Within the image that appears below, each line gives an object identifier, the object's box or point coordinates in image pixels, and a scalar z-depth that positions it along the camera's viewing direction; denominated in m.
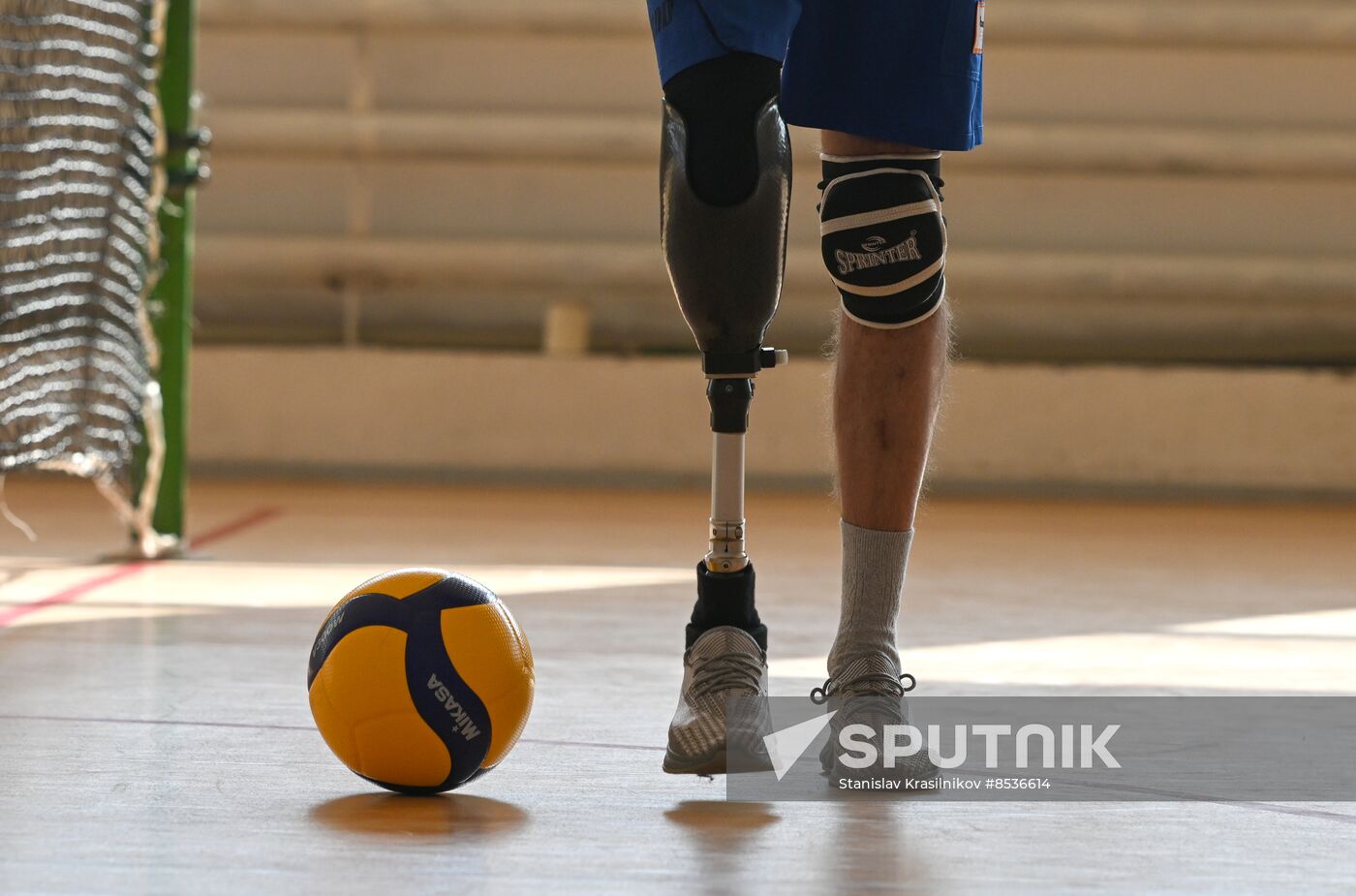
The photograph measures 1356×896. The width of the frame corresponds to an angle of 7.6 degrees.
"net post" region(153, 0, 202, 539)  13.41
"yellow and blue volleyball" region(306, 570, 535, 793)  9.28
